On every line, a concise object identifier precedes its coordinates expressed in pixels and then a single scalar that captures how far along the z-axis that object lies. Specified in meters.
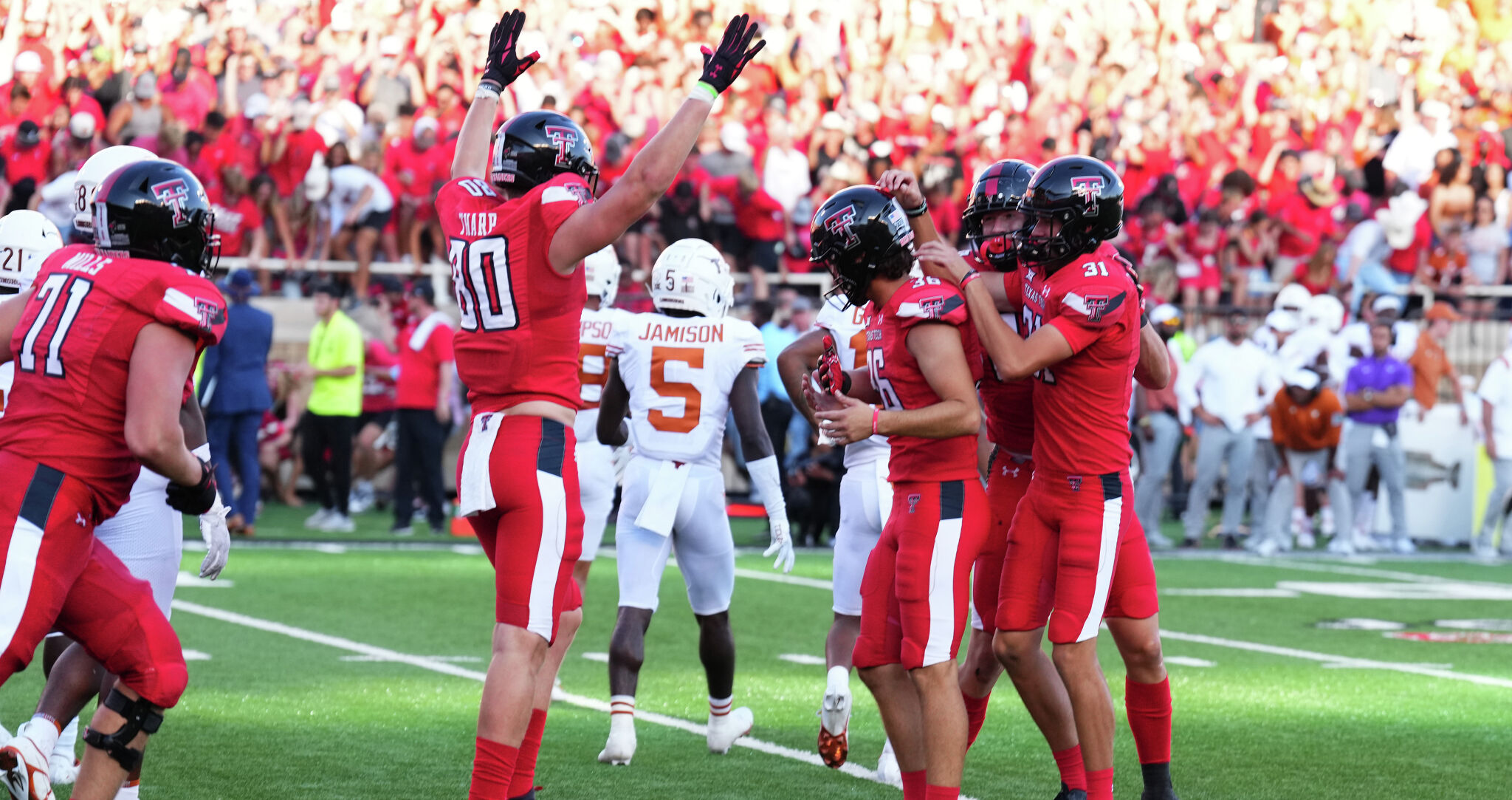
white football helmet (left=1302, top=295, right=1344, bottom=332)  34.81
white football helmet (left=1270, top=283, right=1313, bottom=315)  34.69
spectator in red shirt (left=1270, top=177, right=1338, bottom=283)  39.50
